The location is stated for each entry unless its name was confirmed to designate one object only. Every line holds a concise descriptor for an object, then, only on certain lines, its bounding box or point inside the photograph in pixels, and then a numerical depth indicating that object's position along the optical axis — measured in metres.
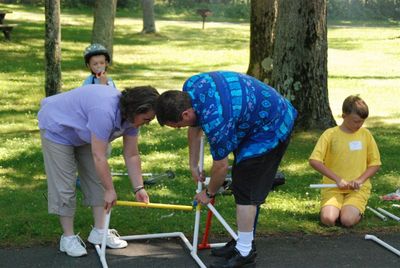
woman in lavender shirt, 5.72
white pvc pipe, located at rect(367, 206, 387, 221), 7.89
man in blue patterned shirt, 5.44
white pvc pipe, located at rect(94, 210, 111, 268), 6.09
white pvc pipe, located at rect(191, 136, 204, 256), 6.45
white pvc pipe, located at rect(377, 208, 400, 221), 7.86
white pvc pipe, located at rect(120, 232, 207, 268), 6.64
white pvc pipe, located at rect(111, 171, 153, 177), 9.40
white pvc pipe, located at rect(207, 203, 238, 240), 6.12
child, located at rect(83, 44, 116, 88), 8.26
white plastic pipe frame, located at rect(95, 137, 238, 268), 6.13
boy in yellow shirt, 7.59
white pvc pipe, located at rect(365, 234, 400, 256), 6.83
